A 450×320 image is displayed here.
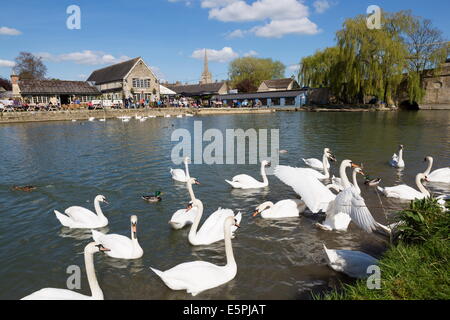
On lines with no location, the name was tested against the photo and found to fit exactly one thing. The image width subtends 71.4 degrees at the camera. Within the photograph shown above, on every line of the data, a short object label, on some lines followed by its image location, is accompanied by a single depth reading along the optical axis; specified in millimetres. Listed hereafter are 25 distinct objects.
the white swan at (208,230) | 6805
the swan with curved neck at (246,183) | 10625
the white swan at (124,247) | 6230
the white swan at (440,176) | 10742
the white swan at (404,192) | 8828
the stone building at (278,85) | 83812
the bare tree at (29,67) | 75812
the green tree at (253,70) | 100125
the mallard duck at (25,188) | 10555
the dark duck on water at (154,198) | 9412
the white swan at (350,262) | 5430
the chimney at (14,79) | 50594
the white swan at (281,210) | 8172
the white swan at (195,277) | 5105
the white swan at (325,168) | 11377
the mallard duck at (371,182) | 10680
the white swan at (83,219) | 7645
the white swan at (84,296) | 4359
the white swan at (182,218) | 7531
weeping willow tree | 46906
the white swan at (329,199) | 5697
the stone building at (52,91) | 51688
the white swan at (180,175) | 11539
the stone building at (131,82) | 60188
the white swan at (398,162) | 13266
